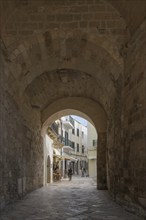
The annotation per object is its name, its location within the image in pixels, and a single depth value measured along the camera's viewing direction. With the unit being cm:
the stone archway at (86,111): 1087
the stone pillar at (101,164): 1053
